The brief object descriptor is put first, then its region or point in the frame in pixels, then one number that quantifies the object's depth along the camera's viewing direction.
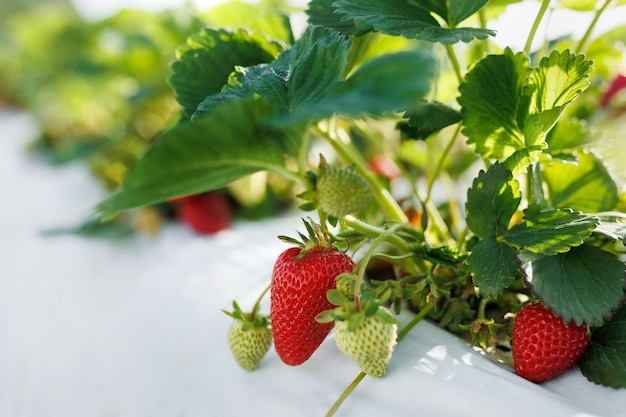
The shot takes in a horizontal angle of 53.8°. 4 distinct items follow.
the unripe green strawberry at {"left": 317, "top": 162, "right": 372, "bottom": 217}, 0.42
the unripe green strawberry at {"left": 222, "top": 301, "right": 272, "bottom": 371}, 0.51
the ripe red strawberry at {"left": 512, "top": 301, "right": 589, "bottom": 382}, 0.44
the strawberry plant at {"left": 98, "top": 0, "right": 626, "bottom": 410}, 0.35
